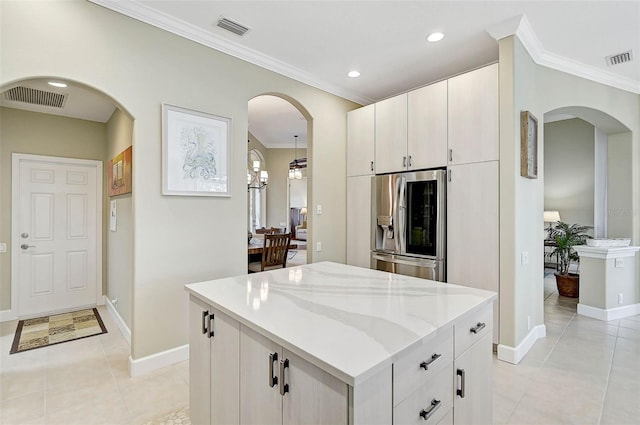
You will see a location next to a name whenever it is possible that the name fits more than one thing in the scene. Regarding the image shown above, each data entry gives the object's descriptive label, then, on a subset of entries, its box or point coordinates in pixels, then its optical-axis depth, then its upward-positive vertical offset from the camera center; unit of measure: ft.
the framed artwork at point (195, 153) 8.59 +1.74
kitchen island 3.14 -1.70
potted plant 15.15 -2.18
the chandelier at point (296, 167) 27.52 +4.10
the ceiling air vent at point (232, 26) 8.47 +5.25
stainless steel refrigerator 10.30 -0.42
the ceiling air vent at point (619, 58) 10.18 +5.20
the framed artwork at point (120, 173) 10.56 +1.47
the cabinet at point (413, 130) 10.34 +2.94
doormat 10.29 -4.37
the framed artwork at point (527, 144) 8.93 +1.99
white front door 12.65 -0.93
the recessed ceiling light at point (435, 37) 9.08 +5.24
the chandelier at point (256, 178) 22.26 +2.78
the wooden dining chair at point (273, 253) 14.49 -1.99
